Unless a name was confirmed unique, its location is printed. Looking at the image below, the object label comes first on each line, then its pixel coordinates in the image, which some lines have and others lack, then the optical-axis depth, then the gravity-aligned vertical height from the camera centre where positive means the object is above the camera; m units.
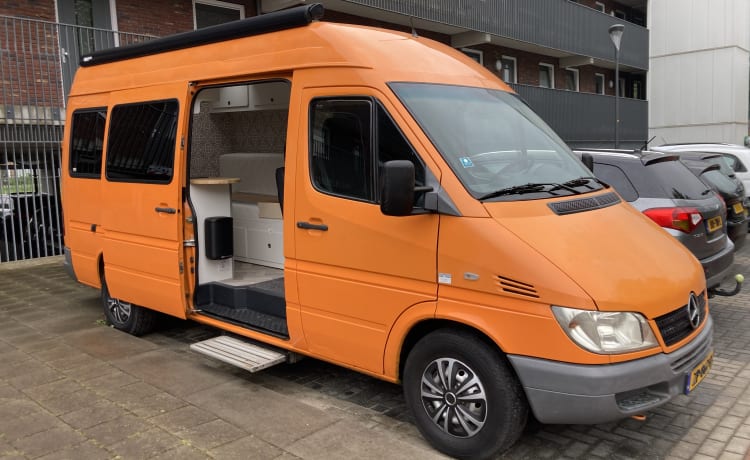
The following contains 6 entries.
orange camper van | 3.28 -0.49
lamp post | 15.41 +3.22
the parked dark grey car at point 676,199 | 5.73 -0.40
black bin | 5.55 -0.56
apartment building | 9.91 +2.84
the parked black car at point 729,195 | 7.27 -0.48
